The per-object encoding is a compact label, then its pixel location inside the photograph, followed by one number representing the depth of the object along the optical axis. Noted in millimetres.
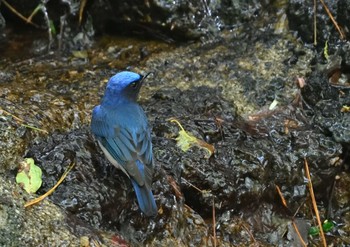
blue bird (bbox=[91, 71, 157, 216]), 9930
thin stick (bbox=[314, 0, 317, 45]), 14172
